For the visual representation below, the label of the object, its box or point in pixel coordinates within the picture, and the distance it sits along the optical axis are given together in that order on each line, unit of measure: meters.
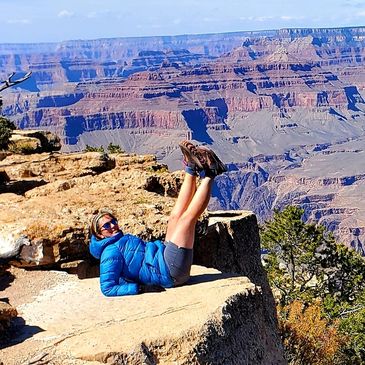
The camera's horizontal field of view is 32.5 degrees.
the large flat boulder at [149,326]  7.91
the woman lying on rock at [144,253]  9.88
